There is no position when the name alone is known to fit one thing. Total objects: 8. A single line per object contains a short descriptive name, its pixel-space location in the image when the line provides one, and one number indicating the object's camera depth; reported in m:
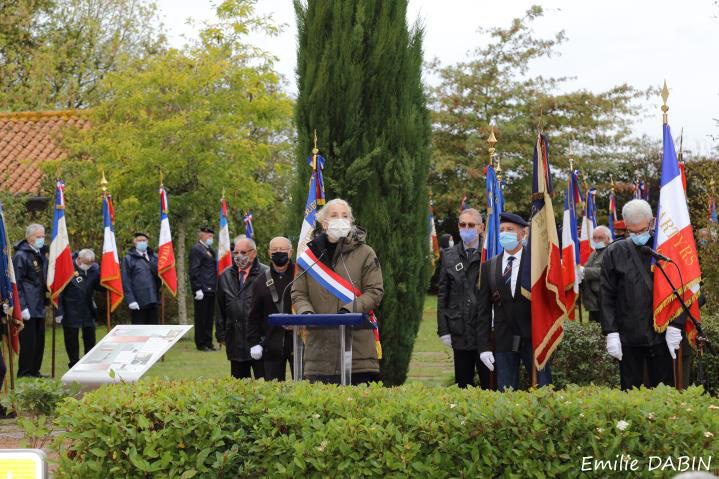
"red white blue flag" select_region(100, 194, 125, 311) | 16.80
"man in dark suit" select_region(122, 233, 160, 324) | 18.08
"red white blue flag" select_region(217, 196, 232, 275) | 19.78
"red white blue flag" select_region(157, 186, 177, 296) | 18.47
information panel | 10.55
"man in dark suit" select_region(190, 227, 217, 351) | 19.80
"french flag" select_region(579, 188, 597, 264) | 20.55
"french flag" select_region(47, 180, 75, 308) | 15.38
